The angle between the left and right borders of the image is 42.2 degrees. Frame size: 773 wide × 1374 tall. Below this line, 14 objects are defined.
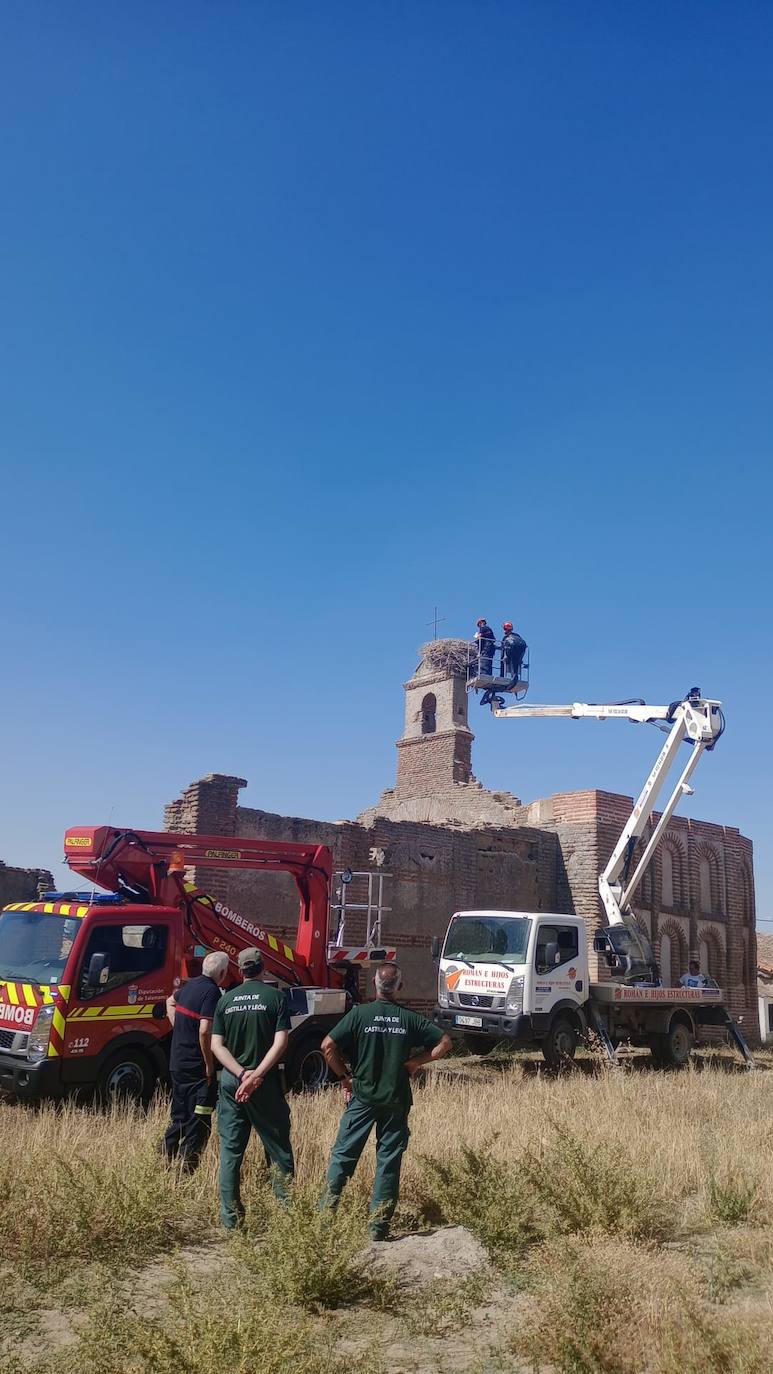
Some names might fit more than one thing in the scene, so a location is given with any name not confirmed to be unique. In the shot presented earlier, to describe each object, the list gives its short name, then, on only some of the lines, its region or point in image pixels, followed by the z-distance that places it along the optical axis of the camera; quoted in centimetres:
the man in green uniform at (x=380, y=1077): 573
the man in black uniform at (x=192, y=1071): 691
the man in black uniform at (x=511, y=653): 2025
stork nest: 3316
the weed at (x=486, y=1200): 564
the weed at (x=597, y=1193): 585
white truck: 1376
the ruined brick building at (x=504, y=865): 1686
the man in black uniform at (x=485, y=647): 2020
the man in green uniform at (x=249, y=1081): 574
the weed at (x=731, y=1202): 627
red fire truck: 889
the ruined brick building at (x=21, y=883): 1741
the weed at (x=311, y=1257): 467
